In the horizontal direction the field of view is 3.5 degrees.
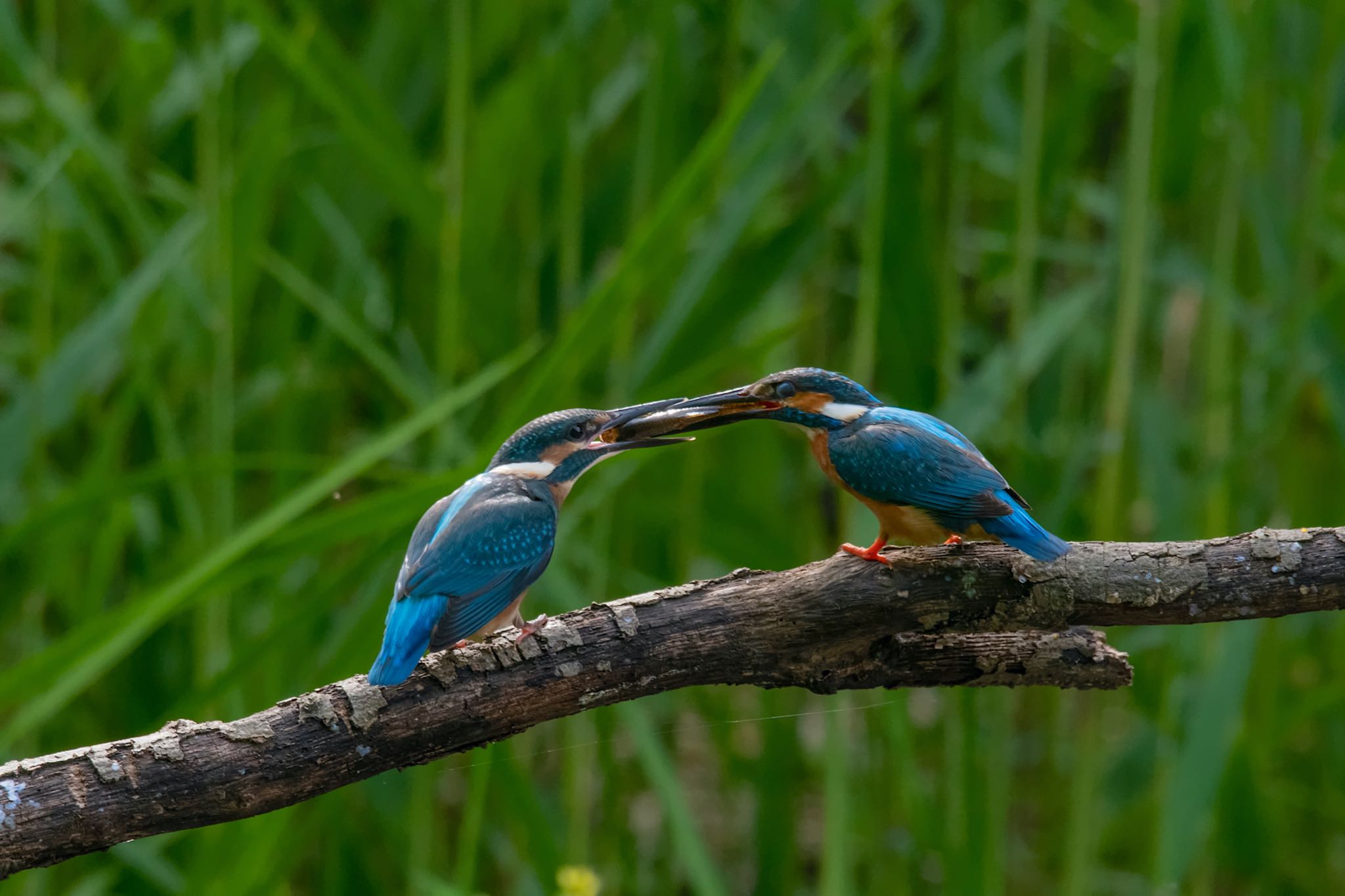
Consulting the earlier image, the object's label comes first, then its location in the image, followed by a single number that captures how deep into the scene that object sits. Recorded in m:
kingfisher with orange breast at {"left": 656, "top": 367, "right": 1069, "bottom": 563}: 7.34
